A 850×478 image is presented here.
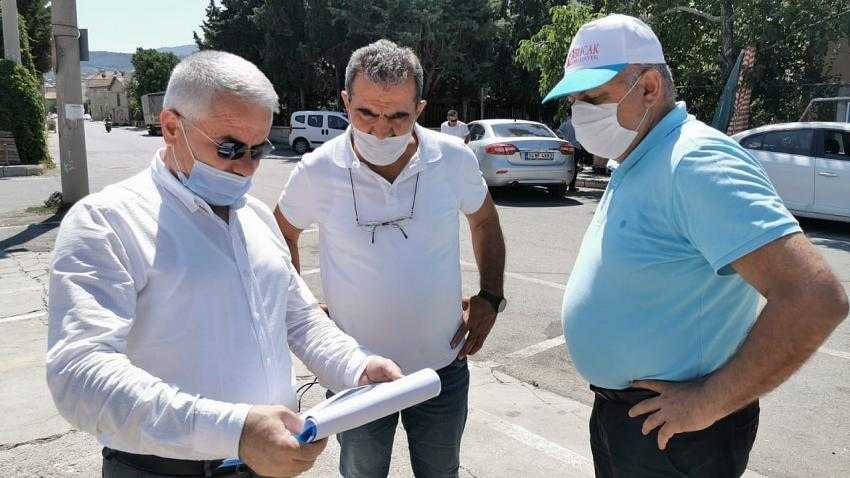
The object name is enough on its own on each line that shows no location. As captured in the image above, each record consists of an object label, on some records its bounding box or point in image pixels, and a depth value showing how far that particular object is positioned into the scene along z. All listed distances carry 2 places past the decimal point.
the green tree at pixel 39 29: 37.84
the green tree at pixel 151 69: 56.94
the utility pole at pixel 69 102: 10.27
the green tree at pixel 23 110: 17.56
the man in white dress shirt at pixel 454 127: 14.92
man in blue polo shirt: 1.52
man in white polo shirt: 2.38
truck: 45.01
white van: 27.25
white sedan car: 9.02
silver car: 12.12
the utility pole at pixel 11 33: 16.58
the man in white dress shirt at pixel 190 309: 1.38
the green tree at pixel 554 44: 13.80
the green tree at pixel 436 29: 24.39
